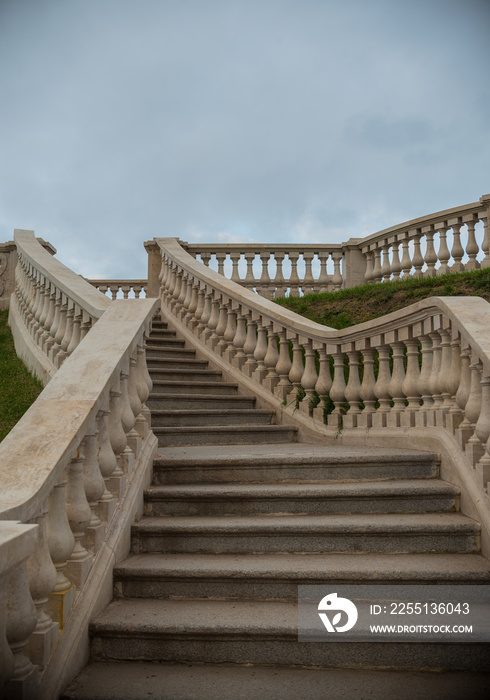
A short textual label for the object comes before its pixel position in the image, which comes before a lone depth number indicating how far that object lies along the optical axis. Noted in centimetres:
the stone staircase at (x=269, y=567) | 272
